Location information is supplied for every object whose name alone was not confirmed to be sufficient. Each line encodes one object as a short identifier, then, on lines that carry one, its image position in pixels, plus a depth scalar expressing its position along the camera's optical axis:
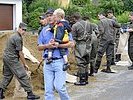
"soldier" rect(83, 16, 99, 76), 12.43
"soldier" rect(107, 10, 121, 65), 14.37
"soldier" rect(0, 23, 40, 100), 8.84
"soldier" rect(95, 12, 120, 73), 13.23
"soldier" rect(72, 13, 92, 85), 10.88
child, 7.56
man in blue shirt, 7.49
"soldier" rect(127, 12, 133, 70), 13.94
